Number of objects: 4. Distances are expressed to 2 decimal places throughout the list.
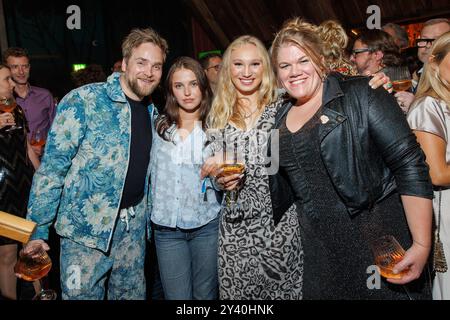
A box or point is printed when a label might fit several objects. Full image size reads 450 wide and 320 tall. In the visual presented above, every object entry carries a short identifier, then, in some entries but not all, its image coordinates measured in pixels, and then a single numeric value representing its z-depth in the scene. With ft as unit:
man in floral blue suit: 6.40
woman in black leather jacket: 4.68
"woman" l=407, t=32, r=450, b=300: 5.37
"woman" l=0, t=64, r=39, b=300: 8.84
